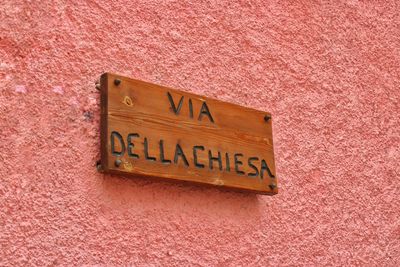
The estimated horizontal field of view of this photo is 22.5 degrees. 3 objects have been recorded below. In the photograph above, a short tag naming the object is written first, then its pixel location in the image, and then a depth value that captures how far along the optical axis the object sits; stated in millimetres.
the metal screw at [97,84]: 2362
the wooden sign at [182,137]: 2326
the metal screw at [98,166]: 2315
